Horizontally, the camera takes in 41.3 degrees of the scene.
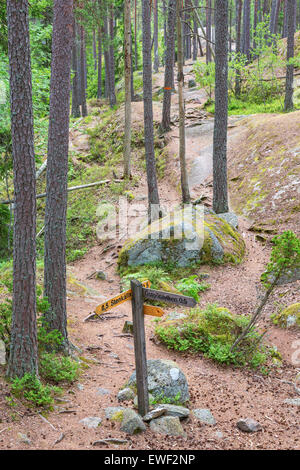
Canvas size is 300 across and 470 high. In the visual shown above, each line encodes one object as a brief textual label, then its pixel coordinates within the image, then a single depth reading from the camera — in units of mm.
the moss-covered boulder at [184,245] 11234
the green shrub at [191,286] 9492
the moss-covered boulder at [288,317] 7809
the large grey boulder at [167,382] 5488
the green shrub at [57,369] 5738
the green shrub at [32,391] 4973
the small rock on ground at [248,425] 5082
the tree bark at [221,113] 12219
